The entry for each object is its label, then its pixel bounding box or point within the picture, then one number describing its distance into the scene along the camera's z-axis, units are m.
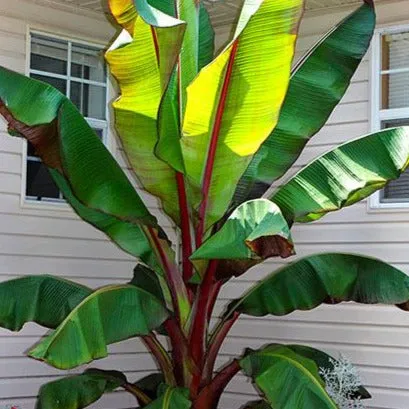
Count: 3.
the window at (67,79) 7.40
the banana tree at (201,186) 5.33
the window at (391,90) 7.06
